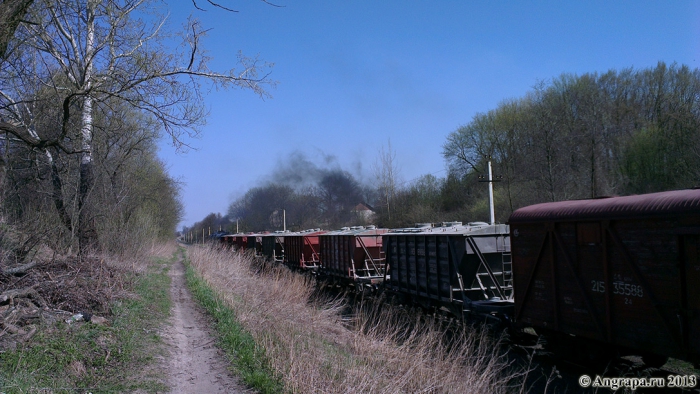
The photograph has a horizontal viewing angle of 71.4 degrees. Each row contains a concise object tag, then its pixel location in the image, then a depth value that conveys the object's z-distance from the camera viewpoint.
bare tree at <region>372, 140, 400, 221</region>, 47.62
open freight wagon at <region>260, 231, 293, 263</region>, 30.64
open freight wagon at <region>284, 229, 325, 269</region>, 24.83
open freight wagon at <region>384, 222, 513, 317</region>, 11.16
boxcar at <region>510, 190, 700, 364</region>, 5.95
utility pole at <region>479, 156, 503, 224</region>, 21.80
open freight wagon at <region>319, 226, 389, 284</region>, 18.33
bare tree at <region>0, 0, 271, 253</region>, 8.87
